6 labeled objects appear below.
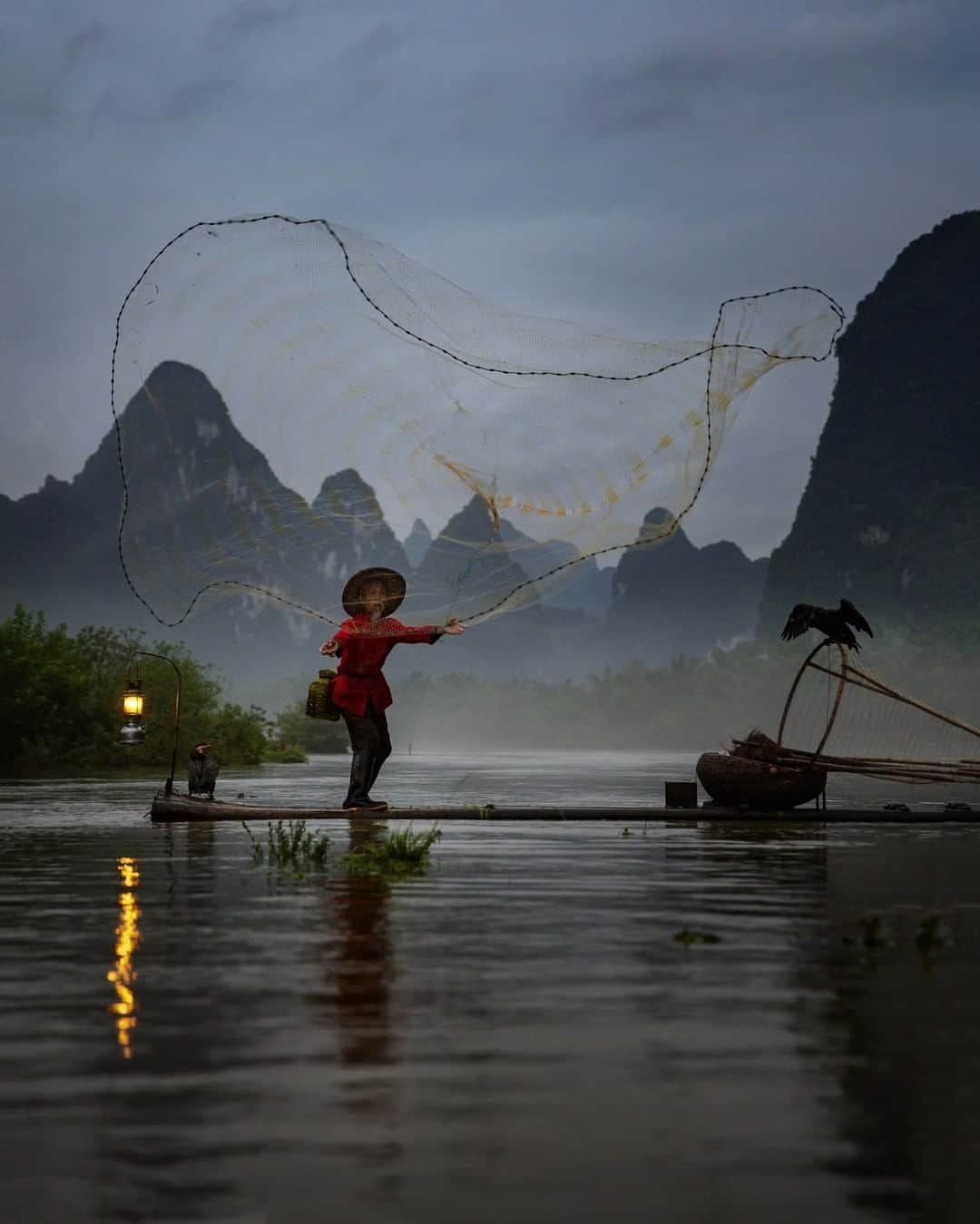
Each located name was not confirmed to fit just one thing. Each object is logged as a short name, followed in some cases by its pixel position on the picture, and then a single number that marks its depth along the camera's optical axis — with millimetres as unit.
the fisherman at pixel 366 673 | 21828
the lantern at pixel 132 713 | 23516
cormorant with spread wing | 22188
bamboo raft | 22750
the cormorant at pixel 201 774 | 25094
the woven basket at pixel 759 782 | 23484
